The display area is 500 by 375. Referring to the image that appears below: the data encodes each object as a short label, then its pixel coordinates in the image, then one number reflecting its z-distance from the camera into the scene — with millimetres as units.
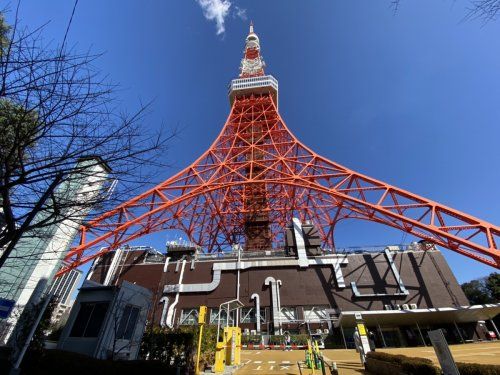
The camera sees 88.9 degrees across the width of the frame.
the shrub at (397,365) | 4906
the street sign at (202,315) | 6867
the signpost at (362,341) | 8102
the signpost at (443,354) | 3039
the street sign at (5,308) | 5233
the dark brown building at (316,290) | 17250
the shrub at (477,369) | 3980
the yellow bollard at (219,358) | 7217
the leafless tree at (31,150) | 2936
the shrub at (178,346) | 7601
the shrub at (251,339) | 16078
